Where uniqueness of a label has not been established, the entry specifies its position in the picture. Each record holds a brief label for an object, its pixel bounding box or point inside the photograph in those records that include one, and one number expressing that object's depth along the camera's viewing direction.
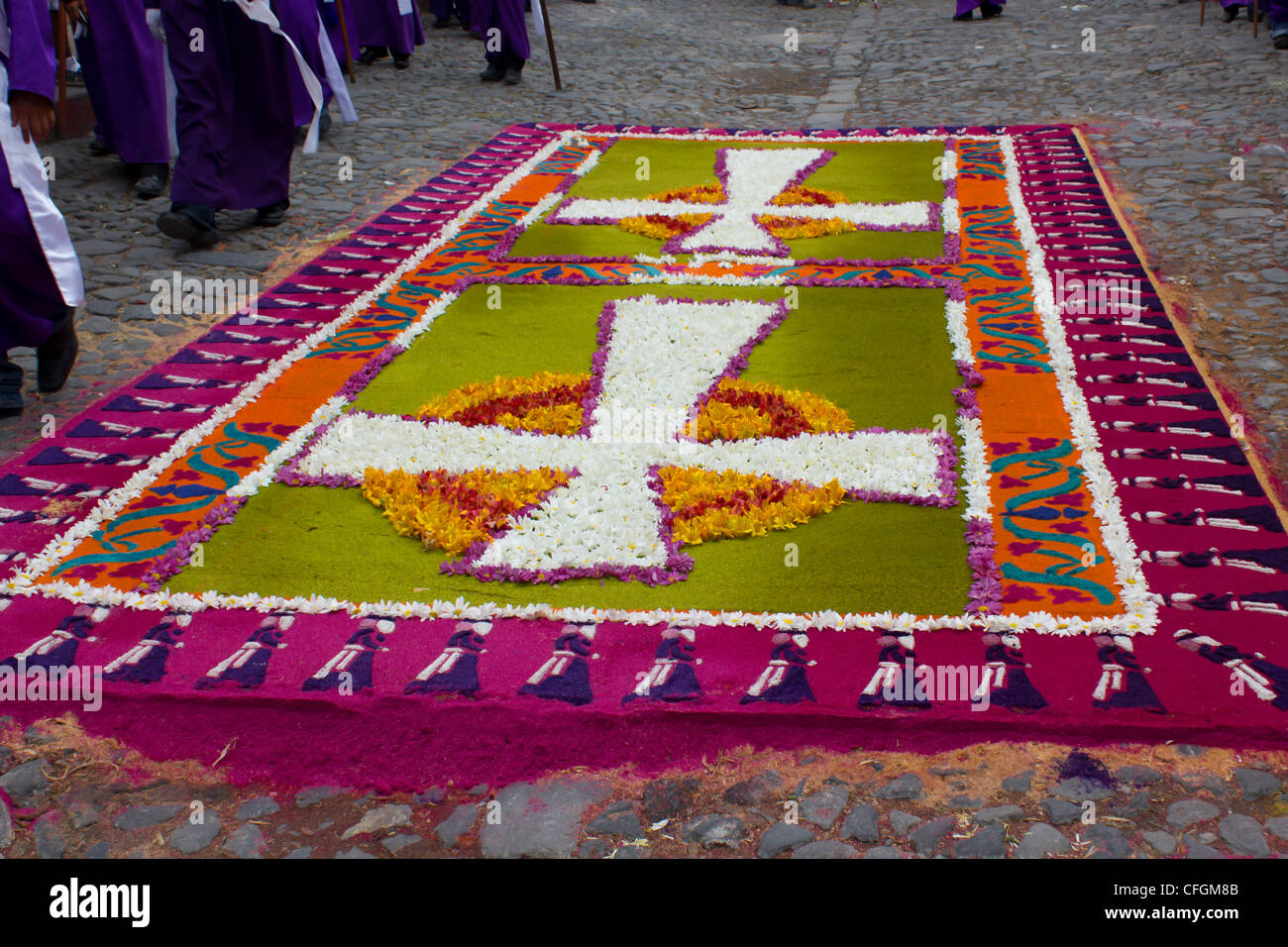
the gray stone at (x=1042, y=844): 1.98
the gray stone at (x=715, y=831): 2.04
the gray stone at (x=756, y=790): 2.13
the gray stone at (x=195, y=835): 2.07
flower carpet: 2.37
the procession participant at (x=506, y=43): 9.82
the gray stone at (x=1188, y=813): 2.02
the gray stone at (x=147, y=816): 2.13
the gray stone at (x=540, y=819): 2.05
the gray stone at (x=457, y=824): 2.08
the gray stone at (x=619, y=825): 2.08
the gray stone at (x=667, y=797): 2.11
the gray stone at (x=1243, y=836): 1.95
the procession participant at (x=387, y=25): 10.41
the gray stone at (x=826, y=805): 2.08
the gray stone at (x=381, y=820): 2.10
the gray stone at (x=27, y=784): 2.19
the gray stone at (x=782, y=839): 2.02
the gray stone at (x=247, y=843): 2.05
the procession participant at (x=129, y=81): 6.23
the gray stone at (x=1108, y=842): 1.96
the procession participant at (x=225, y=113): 5.43
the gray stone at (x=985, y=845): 1.98
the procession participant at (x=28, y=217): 3.68
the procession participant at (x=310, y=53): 7.29
